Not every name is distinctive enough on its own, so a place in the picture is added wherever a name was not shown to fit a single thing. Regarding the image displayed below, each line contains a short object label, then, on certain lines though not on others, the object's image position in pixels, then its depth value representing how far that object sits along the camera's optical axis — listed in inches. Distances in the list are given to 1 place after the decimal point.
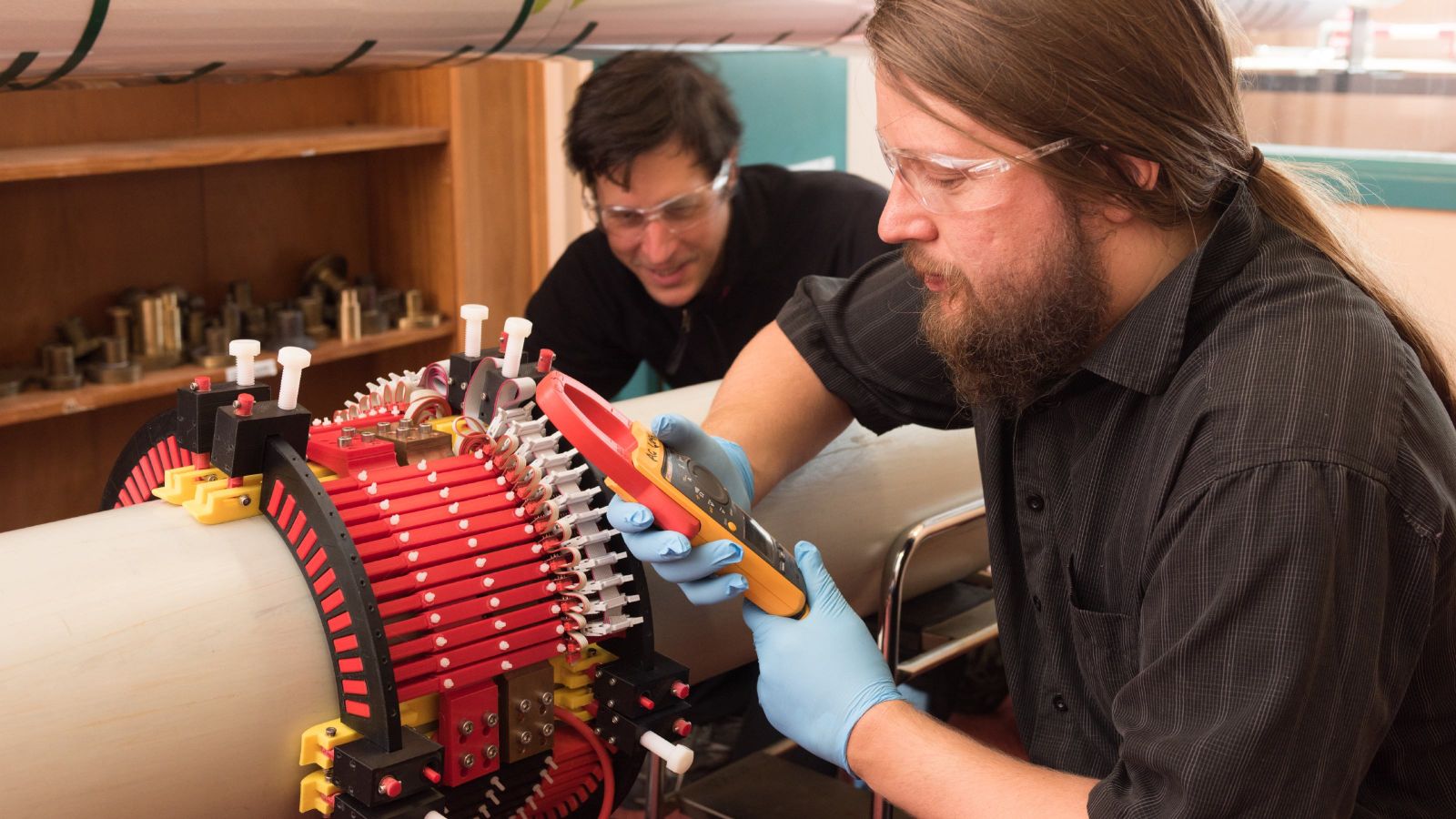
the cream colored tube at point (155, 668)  27.7
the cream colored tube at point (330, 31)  37.2
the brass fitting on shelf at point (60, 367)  84.4
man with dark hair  73.7
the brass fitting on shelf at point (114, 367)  85.4
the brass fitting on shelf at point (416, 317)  103.7
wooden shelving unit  87.3
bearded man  30.0
